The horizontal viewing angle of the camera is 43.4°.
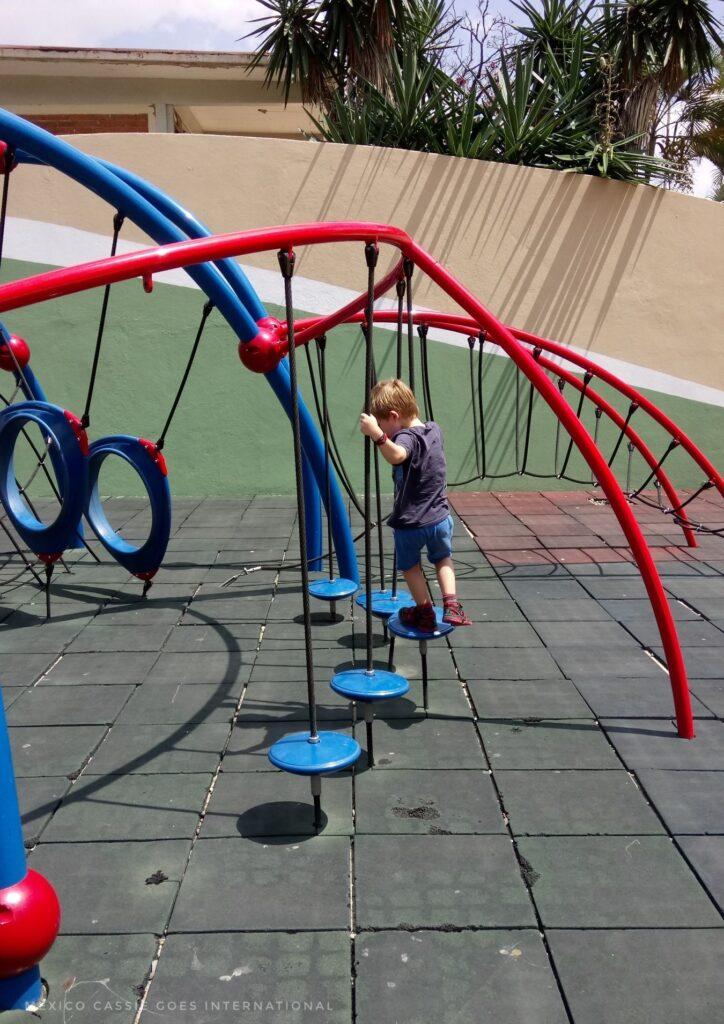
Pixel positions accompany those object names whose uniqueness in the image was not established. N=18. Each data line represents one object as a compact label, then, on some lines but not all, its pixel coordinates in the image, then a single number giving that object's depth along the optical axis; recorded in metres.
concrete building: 12.34
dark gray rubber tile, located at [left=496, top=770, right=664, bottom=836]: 2.86
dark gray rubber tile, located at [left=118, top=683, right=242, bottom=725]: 3.77
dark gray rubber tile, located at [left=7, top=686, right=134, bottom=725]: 3.78
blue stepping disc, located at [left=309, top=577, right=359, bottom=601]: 4.77
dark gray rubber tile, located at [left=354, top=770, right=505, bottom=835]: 2.87
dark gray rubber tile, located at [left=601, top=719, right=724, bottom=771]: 3.31
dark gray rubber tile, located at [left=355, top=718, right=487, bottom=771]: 3.33
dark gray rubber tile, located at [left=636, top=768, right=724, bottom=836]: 2.88
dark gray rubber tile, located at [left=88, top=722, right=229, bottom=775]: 3.33
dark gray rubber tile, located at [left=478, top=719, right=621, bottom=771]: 3.32
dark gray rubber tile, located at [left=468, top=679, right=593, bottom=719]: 3.76
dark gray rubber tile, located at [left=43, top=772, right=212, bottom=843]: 2.87
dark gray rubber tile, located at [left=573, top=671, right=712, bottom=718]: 3.77
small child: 3.79
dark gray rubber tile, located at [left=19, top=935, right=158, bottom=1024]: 2.09
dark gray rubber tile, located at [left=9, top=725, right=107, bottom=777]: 3.35
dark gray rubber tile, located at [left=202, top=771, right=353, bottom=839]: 2.88
